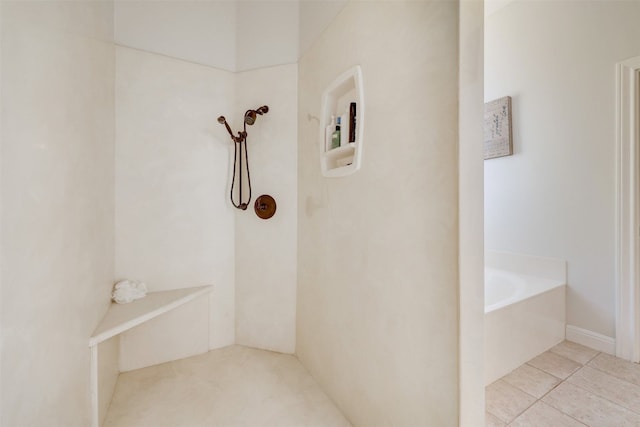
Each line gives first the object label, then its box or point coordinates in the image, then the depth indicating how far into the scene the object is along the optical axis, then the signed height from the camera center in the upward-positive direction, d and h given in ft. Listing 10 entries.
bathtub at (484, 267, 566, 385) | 5.33 -2.39
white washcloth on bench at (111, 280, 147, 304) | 5.20 -1.59
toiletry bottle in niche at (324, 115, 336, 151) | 4.76 +1.40
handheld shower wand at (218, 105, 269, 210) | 6.04 +1.67
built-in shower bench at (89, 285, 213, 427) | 3.83 -1.79
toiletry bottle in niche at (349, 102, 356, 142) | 4.27 +1.46
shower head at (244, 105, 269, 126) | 6.01 +2.17
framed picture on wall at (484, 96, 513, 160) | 7.85 +2.53
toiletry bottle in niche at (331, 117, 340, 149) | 4.65 +1.29
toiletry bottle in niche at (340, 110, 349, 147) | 4.36 +1.36
